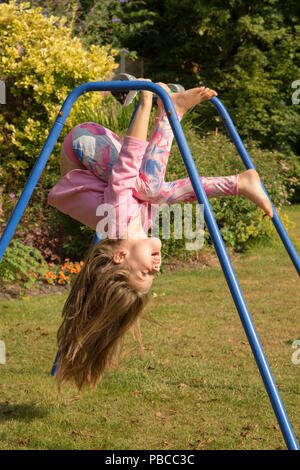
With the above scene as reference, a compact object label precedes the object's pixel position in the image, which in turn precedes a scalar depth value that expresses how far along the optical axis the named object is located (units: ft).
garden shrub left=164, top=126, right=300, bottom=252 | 19.92
